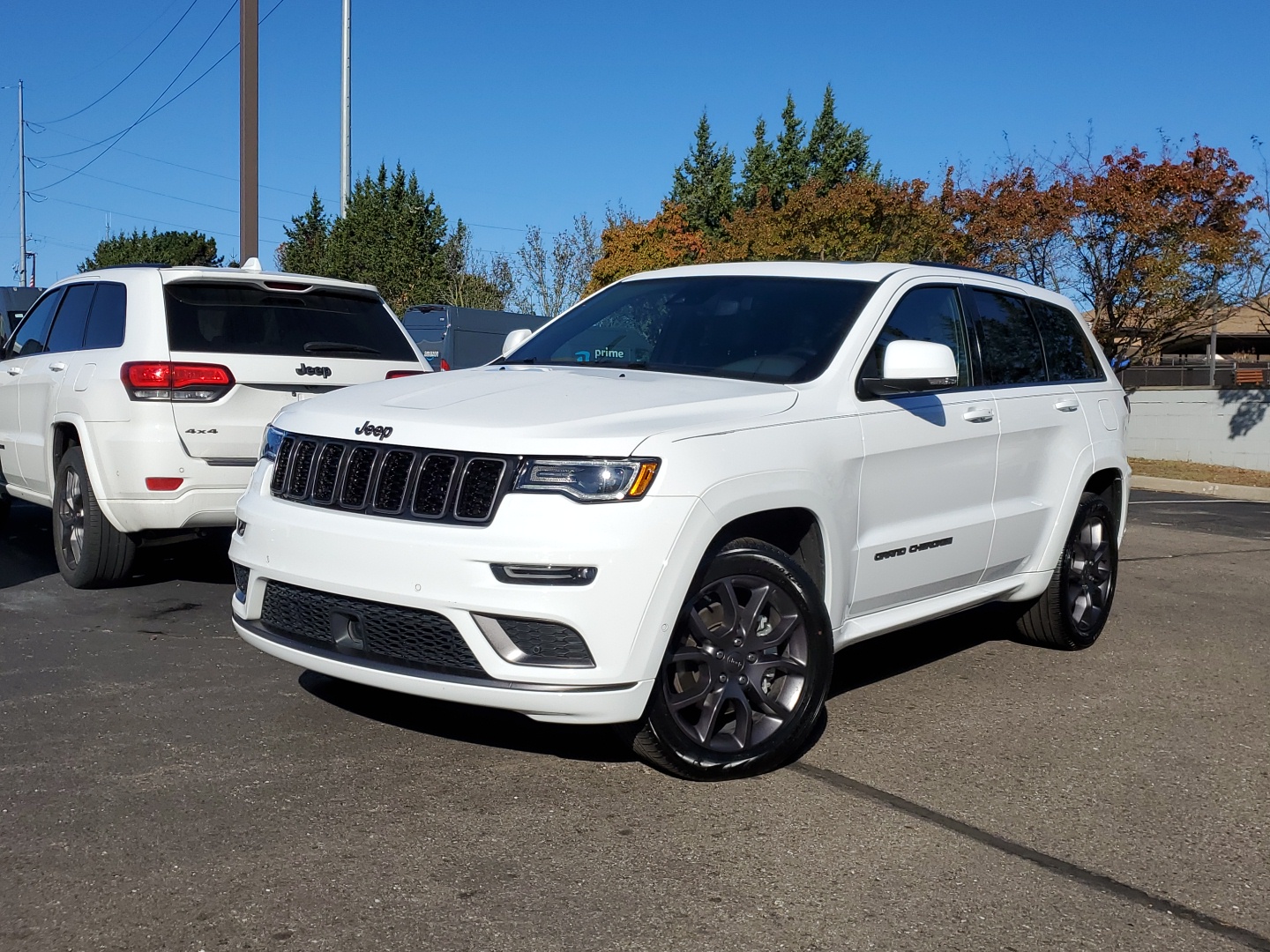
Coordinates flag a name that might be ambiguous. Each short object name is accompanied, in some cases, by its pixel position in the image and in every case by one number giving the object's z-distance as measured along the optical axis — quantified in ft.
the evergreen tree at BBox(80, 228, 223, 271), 277.44
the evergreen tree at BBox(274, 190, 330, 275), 212.84
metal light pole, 82.84
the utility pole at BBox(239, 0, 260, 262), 50.98
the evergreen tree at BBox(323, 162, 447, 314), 150.61
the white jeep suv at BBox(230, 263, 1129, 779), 12.96
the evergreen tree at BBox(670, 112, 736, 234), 169.68
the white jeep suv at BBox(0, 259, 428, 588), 22.80
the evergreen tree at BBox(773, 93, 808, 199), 166.50
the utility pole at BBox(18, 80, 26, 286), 272.10
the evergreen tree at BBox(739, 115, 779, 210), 164.25
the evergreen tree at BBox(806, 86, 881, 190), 167.53
